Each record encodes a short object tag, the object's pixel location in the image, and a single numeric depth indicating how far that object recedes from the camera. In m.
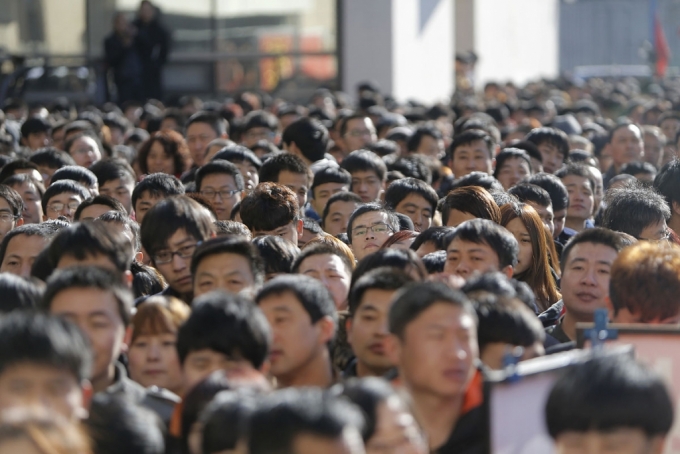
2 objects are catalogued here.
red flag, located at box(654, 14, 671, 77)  57.72
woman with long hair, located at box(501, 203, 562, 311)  12.82
